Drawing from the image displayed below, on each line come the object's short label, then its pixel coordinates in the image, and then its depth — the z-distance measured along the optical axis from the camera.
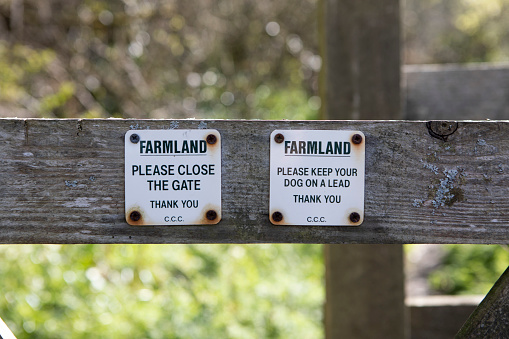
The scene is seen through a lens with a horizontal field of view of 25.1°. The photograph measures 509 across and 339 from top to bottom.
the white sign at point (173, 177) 1.23
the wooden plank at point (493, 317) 1.24
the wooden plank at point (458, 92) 1.88
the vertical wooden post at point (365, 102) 1.75
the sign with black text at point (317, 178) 1.23
